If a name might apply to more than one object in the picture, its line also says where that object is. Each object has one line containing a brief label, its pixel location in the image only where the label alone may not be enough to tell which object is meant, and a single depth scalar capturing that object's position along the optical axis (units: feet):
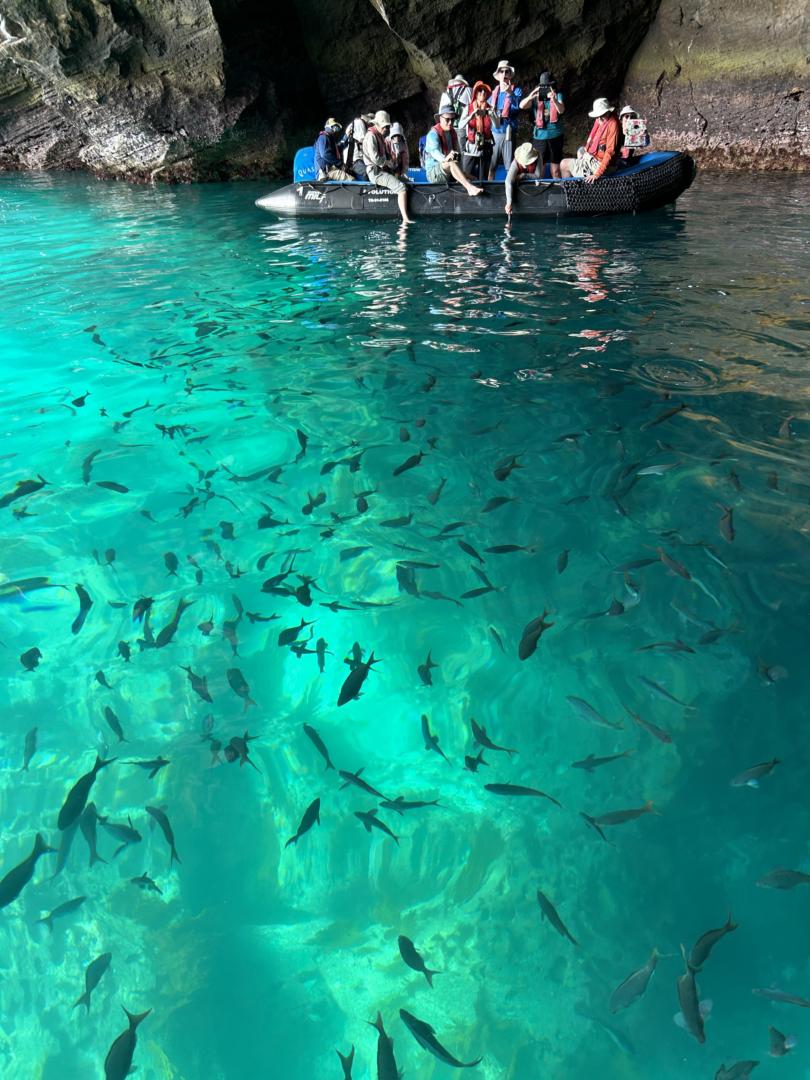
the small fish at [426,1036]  6.42
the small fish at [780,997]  7.16
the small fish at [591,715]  10.25
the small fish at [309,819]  9.12
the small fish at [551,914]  7.70
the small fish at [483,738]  10.23
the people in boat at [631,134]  40.78
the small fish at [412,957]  7.64
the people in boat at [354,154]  46.14
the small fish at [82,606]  12.80
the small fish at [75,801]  9.18
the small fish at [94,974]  7.86
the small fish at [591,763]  9.78
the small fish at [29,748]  10.34
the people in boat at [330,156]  46.70
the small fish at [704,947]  7.57
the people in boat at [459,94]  45.55
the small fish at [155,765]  10.12
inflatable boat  40.86
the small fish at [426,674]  11.39
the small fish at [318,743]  9.69
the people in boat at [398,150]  42.29
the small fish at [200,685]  11.25
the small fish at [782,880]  8.07
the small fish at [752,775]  9.30
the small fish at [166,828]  9.12
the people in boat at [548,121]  45.14
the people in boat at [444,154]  41.81
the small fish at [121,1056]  6.51
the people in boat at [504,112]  43.01
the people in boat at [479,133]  42.73
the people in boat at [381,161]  42.09
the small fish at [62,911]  8.47
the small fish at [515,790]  9.18
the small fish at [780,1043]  7.09
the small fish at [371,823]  9.26
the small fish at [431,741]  10.26
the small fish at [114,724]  10.70
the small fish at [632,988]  7.27
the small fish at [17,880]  8.02
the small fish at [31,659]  11.94
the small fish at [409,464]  16.08
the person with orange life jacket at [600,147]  39.40
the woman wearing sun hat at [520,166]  39.68
